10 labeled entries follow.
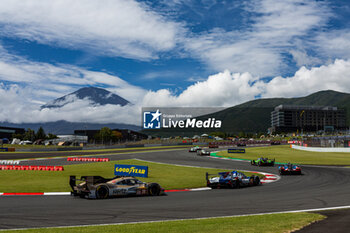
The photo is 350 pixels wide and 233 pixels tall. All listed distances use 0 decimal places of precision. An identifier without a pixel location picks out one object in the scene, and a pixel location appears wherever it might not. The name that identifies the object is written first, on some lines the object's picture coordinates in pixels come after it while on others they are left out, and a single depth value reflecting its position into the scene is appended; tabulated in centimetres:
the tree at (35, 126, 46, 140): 18390
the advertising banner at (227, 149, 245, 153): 6668
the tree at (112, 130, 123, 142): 19151
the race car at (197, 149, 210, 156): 6109
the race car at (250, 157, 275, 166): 4144
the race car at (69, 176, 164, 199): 1786
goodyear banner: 2847
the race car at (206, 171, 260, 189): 2256
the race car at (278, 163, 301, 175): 3141
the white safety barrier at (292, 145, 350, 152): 6662
